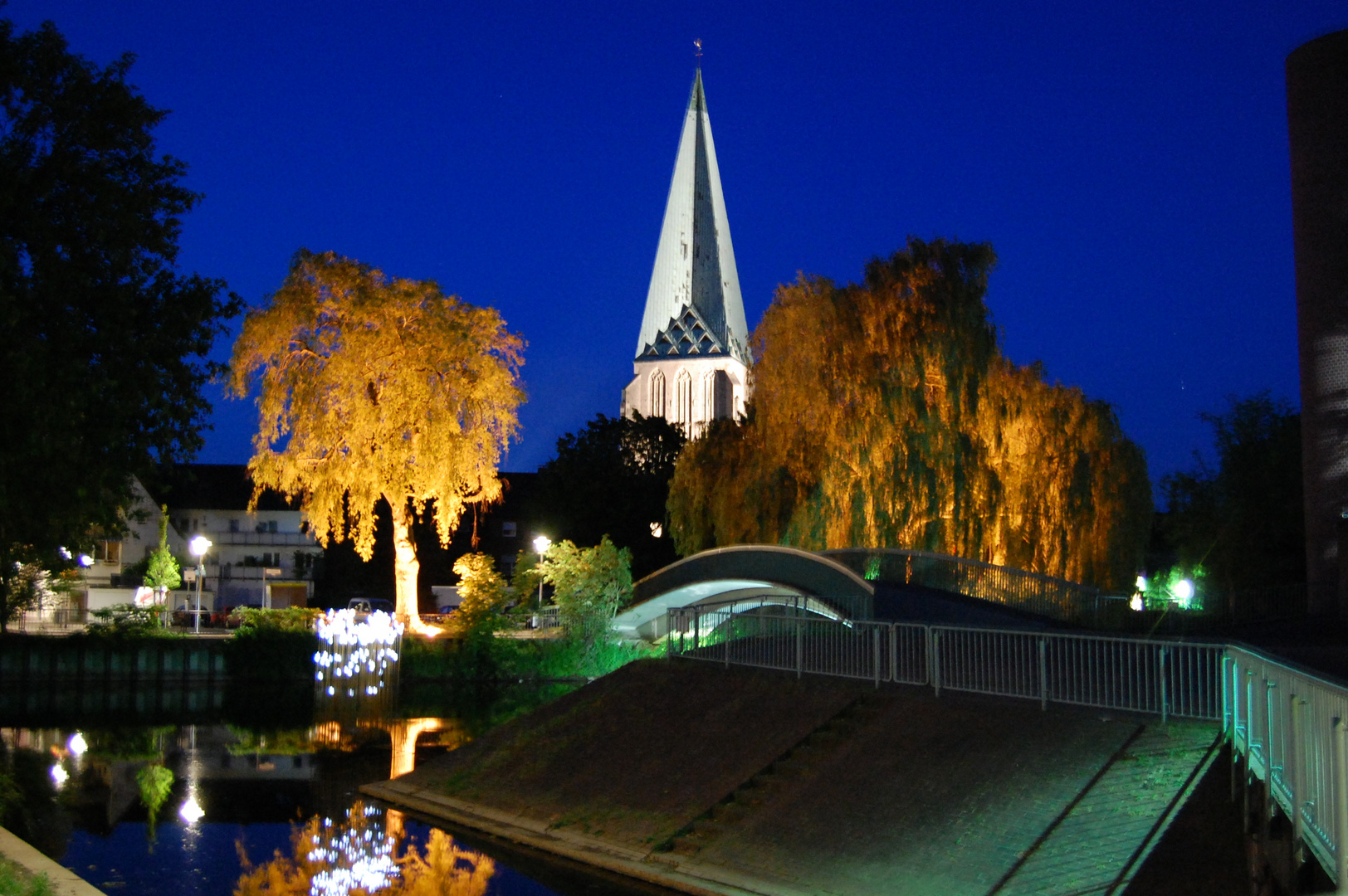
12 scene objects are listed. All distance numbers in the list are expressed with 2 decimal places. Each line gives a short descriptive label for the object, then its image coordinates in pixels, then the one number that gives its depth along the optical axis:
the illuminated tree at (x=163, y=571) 51.16
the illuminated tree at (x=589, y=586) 40.44
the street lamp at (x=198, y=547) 45.38
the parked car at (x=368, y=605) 57.40
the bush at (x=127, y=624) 43.41
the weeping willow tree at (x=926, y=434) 32.72
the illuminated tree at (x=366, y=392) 40.25
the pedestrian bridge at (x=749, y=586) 29.02
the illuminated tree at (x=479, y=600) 42.62
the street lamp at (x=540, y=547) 46.44
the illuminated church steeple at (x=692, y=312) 114.50
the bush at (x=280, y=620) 42.88
